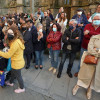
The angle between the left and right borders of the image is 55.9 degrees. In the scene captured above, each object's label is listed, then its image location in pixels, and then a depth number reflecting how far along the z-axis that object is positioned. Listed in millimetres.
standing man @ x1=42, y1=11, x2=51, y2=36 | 4641
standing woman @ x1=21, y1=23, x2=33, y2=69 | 3202
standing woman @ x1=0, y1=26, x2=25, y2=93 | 2119
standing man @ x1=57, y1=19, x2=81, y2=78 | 2799
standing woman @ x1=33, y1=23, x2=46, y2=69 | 3357
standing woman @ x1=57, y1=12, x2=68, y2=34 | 4305
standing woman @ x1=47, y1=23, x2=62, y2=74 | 3127
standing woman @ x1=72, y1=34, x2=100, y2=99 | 2280
